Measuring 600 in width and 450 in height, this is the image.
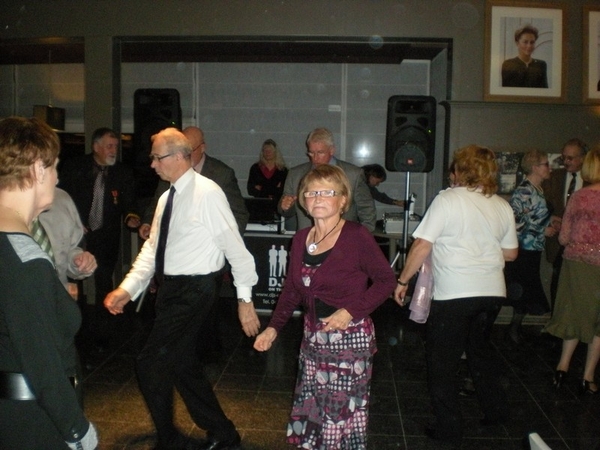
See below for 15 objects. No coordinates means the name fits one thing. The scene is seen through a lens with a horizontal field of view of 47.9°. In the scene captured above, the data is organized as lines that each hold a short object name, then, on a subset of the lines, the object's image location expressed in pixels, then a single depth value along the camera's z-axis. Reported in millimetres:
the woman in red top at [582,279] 4242
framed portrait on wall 6469
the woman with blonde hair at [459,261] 3498
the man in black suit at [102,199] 5492
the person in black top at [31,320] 1600
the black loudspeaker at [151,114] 6789
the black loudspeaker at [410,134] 6691
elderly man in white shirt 3252
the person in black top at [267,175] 9562
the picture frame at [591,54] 6465
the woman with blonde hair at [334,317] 2914
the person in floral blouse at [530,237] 5078
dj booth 6699
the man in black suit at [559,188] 5504
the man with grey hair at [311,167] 4582
